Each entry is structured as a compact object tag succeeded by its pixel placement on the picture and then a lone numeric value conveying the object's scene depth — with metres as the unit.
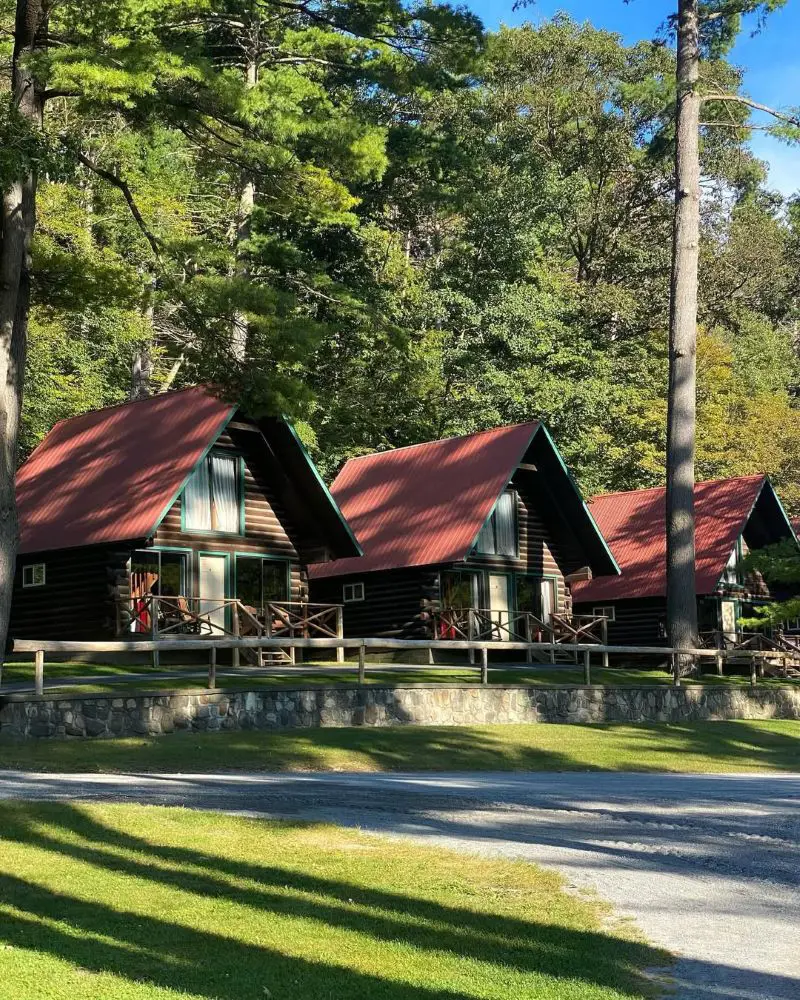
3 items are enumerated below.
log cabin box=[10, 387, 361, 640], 34.06
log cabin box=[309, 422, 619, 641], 40.78
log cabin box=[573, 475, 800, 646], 47.78
